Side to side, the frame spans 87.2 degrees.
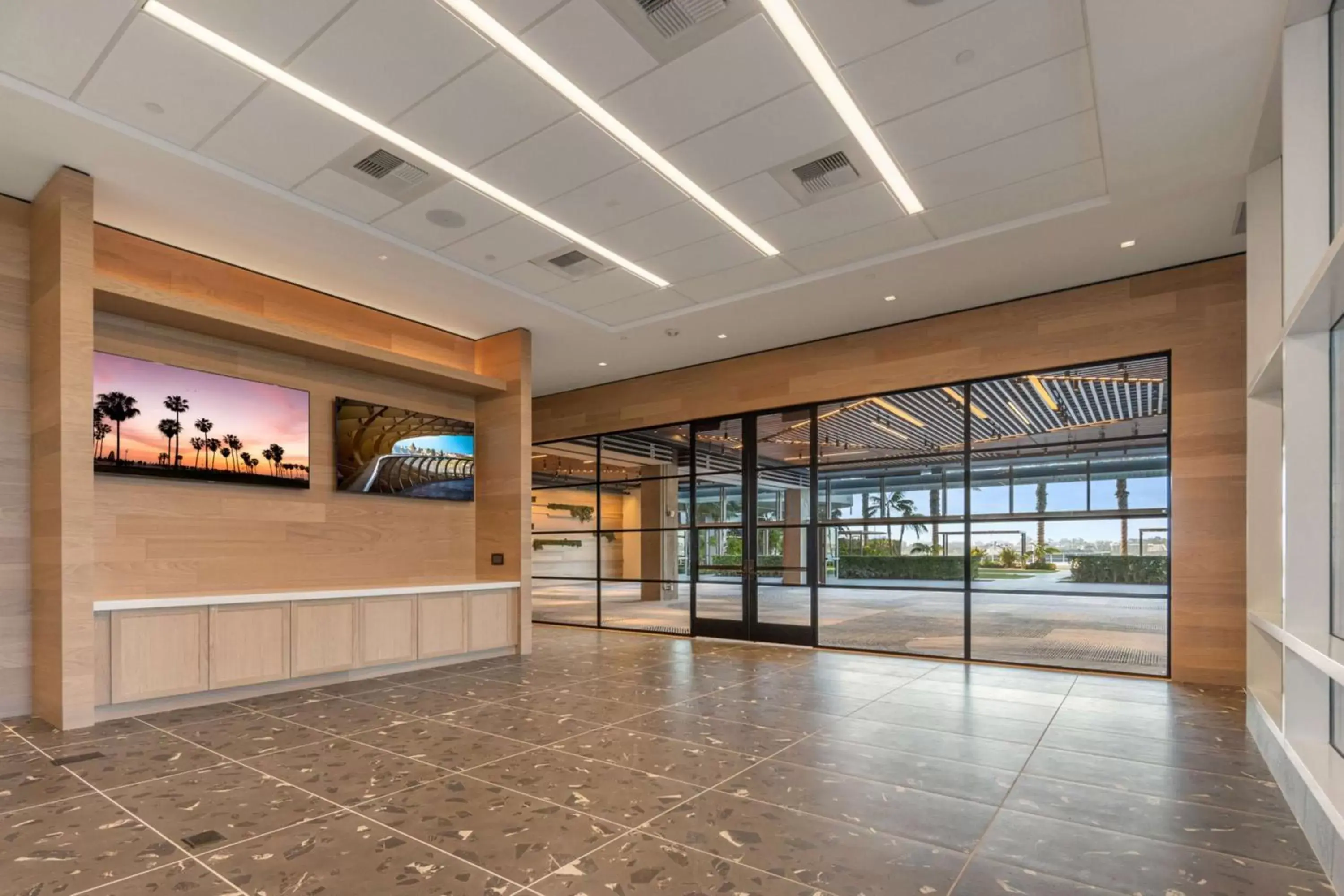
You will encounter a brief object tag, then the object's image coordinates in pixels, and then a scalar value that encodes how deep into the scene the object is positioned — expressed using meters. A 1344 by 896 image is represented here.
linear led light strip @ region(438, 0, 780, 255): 3.66
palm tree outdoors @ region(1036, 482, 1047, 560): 7.77
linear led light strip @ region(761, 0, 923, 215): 3.69
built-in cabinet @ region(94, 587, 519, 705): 5.31
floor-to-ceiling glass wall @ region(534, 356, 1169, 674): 7.65
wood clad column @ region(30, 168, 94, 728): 4.92
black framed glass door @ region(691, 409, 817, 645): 9.27
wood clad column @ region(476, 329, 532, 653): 8.38
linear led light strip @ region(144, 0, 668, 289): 3.71
